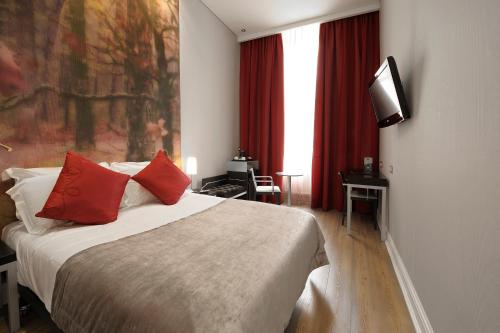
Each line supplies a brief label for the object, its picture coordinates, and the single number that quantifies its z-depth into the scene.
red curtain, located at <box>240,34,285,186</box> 4.49
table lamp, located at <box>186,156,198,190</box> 3.23
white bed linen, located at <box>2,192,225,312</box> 1.26
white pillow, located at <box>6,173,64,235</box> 1.58
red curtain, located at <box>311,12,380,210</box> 3.80
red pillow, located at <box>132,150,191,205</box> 2.29
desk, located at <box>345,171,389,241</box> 2.81
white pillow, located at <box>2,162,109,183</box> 1.72
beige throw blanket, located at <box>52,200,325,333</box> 0.83
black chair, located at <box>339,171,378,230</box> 3.12
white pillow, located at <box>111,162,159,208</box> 2.19
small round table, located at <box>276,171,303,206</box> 3.70
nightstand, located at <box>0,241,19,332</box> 1.41
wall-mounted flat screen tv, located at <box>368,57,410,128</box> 1.84
